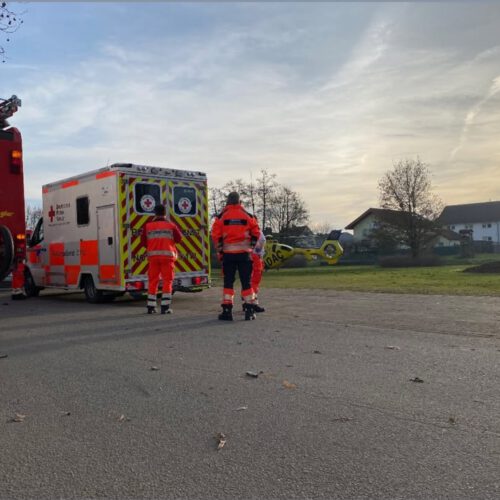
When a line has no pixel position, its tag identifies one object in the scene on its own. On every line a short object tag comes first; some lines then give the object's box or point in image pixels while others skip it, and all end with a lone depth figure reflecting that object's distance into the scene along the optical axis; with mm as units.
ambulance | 11211
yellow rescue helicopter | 32781
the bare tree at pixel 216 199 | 53188
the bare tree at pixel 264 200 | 54844
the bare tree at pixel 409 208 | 44250
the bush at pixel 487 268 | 23155
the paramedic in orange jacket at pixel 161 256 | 9734
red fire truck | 9164
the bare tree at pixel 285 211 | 54875
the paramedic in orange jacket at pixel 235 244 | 8836
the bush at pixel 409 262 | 37978
